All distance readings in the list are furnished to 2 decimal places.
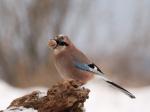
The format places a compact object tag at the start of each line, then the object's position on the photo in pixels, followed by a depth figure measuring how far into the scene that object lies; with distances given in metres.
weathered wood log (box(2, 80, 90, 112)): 6.11
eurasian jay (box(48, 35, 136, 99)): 6.79
